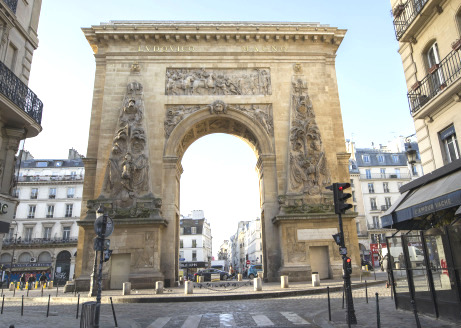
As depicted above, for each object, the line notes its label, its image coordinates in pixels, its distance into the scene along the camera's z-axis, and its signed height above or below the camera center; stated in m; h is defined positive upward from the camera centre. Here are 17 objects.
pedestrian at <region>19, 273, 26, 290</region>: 26.92 -0.53
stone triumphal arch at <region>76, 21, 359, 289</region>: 20.23 +8.86
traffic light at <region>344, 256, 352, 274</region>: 8.38 +0.04
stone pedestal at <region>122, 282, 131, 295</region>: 15.72 -0.64
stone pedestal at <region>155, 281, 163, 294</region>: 16.09 -0.66
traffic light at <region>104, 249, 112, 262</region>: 9.20 +0.50
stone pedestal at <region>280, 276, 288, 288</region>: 16.47 -0.54
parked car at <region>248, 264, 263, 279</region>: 36.44 +0.04
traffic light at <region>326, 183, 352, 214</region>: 8.70 +1.64
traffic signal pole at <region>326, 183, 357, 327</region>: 7.98 +0.62
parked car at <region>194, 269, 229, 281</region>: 31.54 -0.27
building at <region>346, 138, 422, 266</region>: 46.38 +10.81
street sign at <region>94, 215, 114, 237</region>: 8.26 +1.07
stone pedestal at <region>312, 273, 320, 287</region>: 16.42 -0.56
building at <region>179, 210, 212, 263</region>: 63.66 +5.54
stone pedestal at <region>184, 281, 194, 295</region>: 15.71 -0.66
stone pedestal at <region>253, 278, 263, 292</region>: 15.94 -0.66
